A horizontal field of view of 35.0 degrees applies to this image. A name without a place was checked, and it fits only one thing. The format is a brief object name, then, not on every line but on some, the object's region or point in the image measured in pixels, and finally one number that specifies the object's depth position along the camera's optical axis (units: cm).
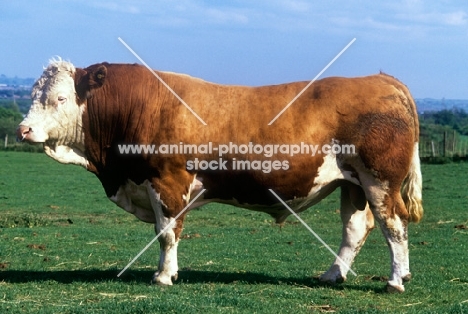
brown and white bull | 890
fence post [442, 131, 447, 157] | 4662
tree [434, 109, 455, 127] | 8294
